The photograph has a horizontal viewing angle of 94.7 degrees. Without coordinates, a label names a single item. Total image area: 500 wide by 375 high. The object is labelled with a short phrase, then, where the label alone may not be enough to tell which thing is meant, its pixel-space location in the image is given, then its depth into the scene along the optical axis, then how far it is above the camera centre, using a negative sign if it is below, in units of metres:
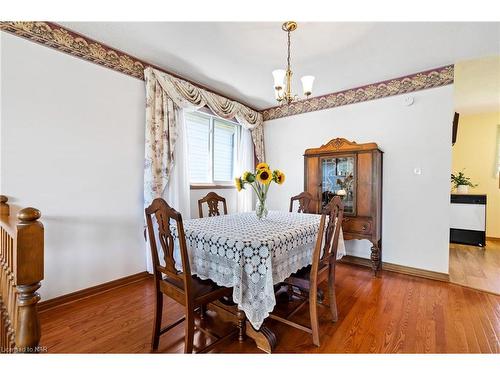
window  3.17 +0.56
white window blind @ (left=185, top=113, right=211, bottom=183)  3.14 +0.55
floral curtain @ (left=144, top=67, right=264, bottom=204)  2.47 +0.73
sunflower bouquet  1.86 +0.04
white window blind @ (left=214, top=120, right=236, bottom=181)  3.54 +0.57
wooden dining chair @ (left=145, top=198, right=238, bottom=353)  1.25 -0.62
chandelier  1.87 +0.87
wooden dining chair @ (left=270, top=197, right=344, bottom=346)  1.51 -0.60
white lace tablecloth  1.30 -0.43
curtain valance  2.61 +1.11
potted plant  4.07 +0.09
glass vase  2.05 -0.22
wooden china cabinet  2.78 +0.05
